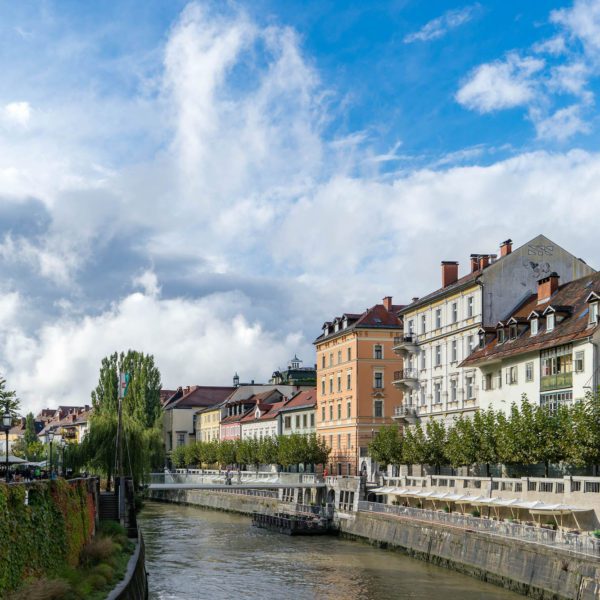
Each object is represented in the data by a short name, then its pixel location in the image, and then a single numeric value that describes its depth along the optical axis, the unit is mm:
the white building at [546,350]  48656
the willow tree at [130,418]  59594
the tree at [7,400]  46216
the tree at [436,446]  60406
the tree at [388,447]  68125
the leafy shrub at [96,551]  30469
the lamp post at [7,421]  31750
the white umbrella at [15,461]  44875
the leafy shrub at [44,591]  19439
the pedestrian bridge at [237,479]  76375
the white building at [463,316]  62781
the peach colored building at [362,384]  82625
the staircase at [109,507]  47656
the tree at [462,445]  53656
